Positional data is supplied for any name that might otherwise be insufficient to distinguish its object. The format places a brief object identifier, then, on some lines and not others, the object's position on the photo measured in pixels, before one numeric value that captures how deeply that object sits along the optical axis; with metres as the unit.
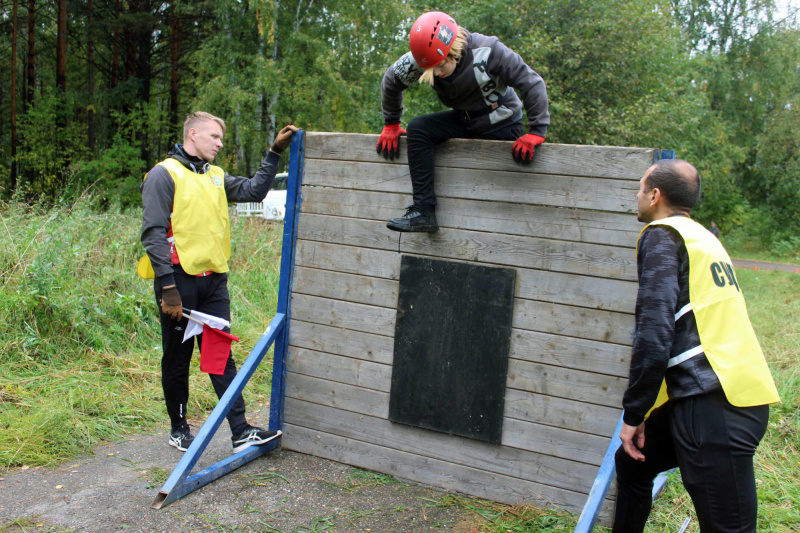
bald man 2.08
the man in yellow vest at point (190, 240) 3.69
